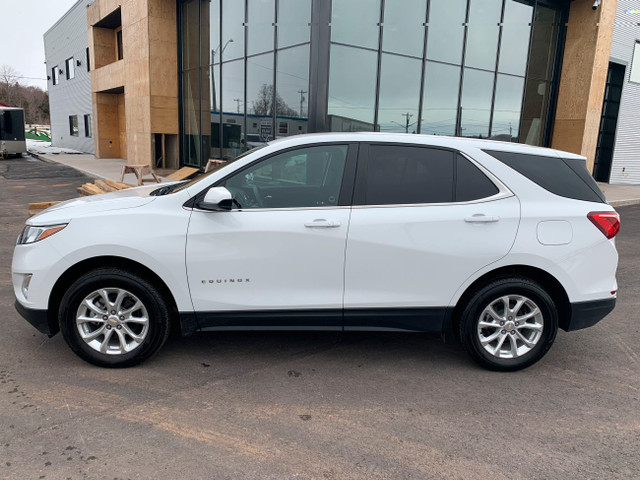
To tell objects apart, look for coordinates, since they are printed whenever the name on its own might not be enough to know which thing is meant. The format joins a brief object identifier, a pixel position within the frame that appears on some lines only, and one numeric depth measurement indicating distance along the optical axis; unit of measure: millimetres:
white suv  3482
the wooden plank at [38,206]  8961
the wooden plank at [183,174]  14291
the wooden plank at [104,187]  10780
